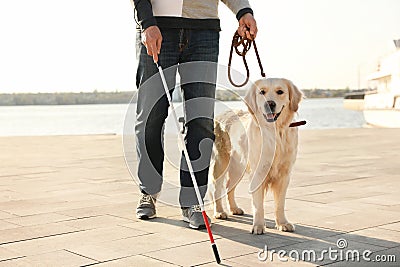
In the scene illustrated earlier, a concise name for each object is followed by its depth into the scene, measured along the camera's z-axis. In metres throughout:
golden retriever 3.93
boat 34.81
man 4.08
